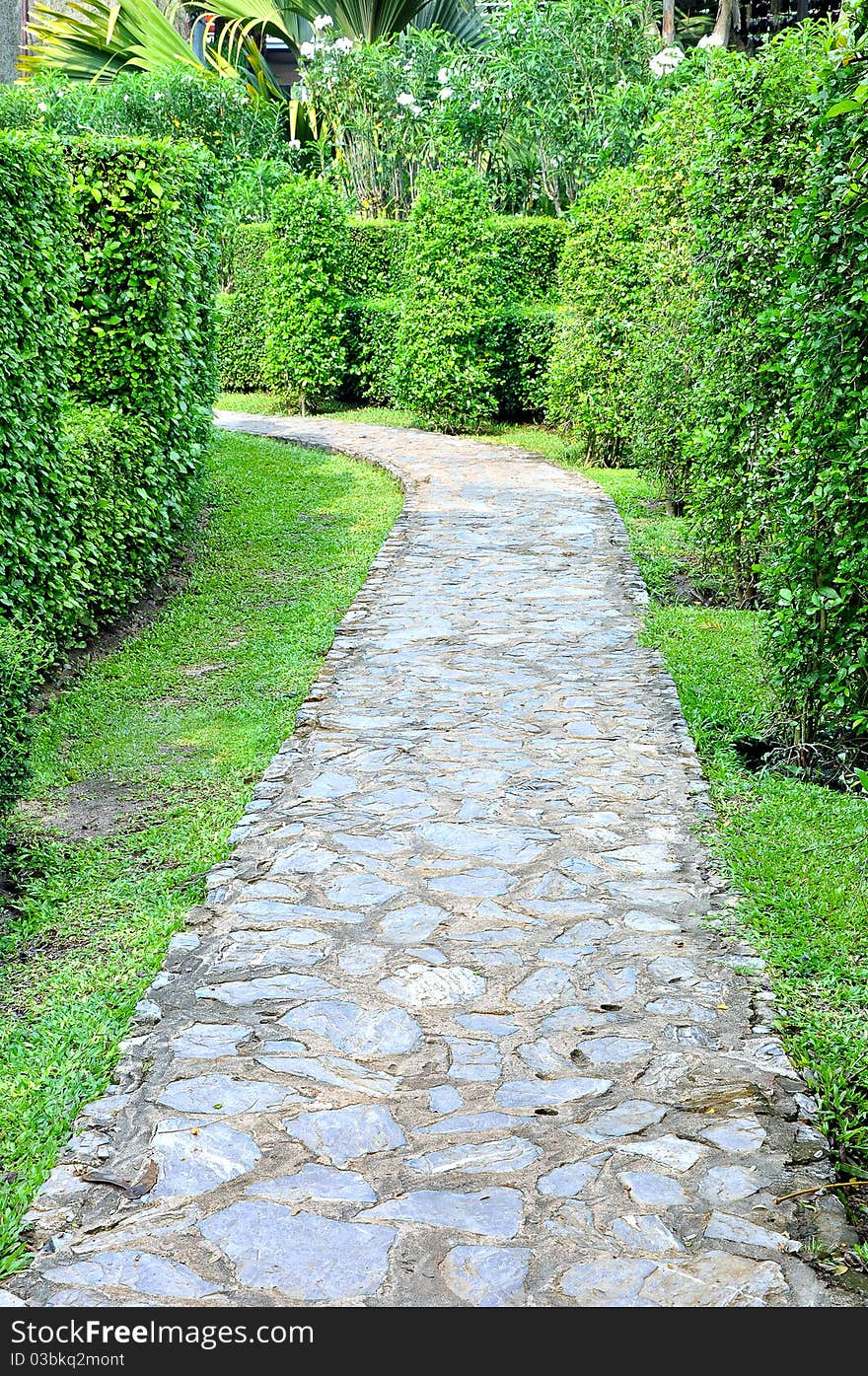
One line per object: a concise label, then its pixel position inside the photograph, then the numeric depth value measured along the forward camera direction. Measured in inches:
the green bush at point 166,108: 730.2
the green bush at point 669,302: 336.2
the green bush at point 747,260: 252.4
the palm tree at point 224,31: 834.2
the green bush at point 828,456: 183.5
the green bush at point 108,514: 267.9
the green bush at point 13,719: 181.9
